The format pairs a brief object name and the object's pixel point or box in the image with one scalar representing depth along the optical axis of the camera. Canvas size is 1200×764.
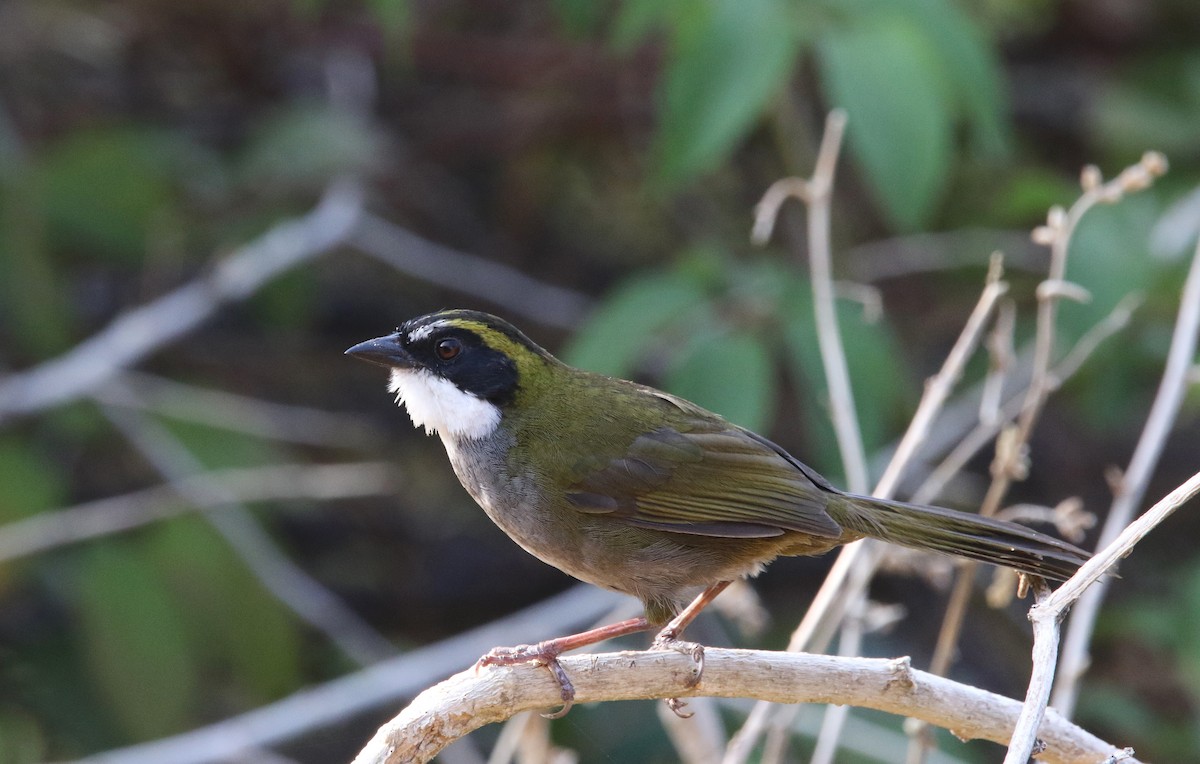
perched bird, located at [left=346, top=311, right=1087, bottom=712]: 6.23
